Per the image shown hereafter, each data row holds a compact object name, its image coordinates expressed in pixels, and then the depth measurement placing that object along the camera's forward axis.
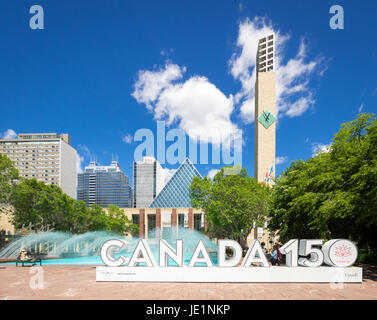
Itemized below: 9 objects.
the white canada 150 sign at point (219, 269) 10.75
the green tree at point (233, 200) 20.78
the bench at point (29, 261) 16.14
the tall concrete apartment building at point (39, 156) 131.50
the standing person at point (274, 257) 13.63
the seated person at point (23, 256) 16.38
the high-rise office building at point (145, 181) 165.15
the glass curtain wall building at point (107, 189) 194.12
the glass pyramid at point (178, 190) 71.94
